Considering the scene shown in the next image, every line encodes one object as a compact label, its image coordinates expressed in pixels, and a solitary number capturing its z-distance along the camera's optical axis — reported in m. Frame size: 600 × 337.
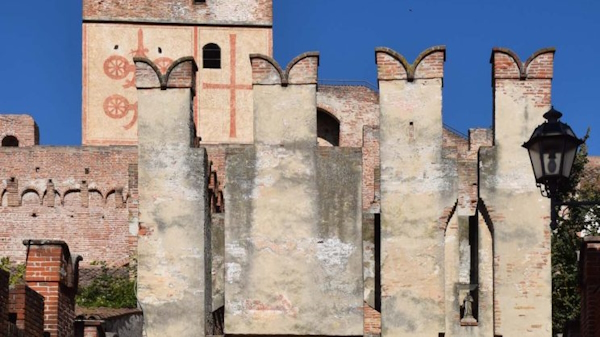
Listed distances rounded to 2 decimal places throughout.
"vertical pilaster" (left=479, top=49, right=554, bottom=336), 20.08
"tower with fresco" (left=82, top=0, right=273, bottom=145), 47.19
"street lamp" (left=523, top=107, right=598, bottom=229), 14.33
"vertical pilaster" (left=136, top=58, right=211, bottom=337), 20.41
